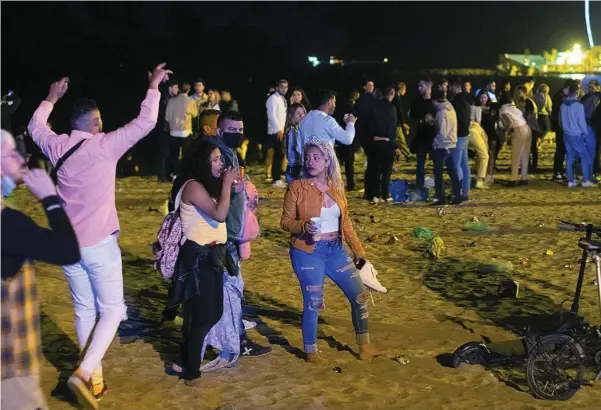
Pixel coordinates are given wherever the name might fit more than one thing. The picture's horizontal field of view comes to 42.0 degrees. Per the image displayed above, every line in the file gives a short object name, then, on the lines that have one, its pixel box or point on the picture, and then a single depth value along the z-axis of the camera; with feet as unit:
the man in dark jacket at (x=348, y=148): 46.01
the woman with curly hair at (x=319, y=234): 18.30
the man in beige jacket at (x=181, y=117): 47.83
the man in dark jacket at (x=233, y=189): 18.48
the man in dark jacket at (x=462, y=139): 39.86
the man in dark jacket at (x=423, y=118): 40.88
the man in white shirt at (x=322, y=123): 30.63
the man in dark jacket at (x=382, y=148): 40.16
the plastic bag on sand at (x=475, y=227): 34.81
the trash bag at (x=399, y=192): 43.01
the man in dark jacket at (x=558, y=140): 49.57
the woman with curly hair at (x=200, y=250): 16.85
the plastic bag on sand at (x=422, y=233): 32.94
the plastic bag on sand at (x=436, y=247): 29.68
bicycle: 16.40
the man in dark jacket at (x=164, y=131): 49.49
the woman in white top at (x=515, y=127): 46.34
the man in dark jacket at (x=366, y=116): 40.86
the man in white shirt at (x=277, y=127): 46.65
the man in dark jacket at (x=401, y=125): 46.50
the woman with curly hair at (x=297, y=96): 38.24
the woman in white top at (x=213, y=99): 47.97
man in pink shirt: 15.25
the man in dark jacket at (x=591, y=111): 47.29
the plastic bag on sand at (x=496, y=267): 27.55
